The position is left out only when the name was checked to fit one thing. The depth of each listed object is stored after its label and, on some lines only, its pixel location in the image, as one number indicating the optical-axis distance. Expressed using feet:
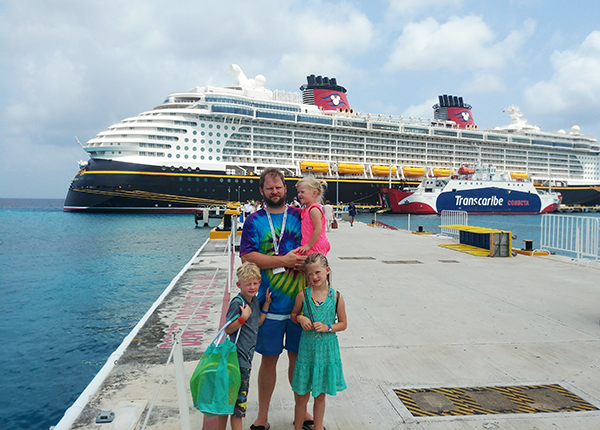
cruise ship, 139.54
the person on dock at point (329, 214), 55.33
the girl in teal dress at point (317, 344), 8.97
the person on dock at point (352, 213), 78.17
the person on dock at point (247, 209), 64.35
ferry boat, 147.13
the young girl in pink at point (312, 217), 9.58
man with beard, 9.42
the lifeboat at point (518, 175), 212.64
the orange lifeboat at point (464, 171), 158.10
